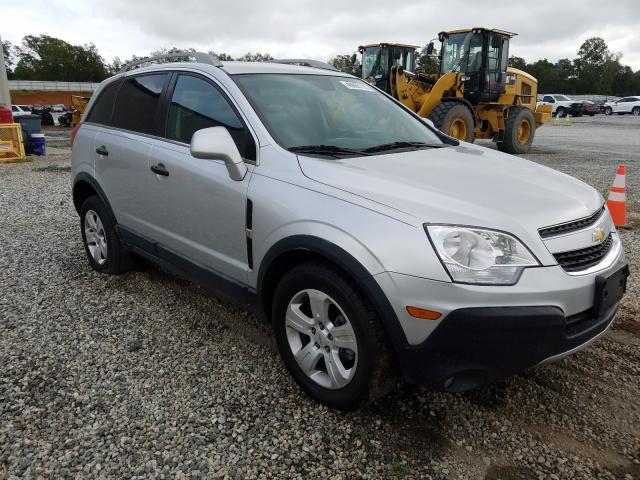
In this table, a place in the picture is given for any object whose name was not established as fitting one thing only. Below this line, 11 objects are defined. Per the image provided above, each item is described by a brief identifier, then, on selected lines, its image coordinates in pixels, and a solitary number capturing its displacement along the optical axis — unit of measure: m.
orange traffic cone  5.96
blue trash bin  14.46
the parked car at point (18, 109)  14.48
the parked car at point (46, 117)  27.66
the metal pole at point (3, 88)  15.77
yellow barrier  13.00
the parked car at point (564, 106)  38.94
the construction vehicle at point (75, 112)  22.03
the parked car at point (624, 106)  38.38
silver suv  2.11
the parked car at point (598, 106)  39.50
